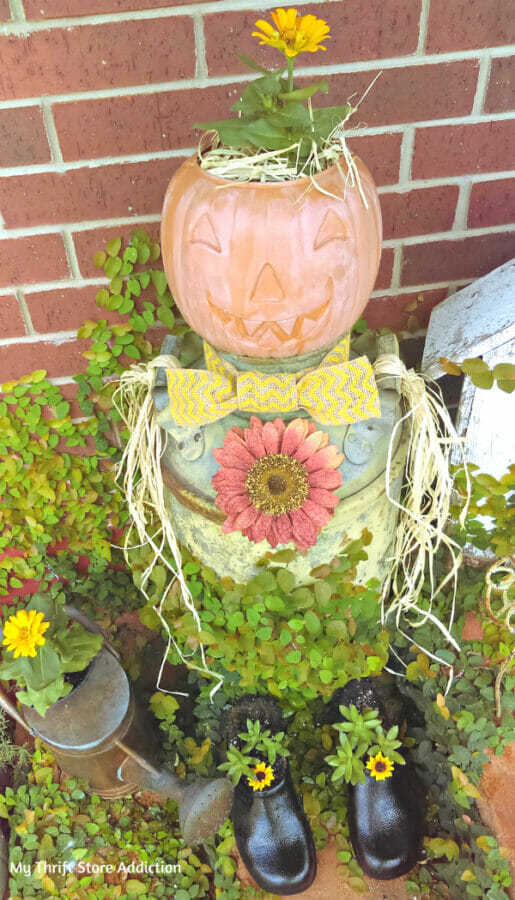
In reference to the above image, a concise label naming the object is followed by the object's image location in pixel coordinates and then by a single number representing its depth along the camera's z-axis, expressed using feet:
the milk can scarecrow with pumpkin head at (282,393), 2.83
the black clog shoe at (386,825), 4.49
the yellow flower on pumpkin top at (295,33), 2.57
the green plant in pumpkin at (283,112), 2.59
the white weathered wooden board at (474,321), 3.75
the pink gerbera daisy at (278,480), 3.32
